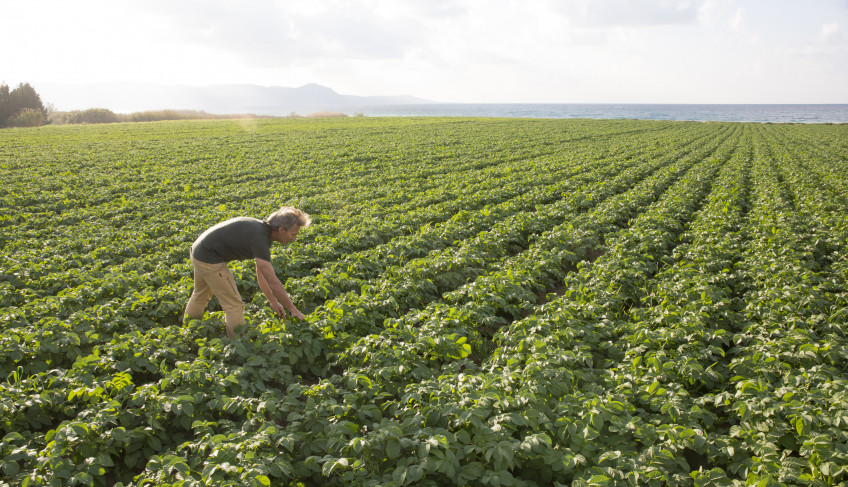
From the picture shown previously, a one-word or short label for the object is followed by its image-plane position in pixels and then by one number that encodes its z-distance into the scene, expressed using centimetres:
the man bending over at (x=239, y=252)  545
